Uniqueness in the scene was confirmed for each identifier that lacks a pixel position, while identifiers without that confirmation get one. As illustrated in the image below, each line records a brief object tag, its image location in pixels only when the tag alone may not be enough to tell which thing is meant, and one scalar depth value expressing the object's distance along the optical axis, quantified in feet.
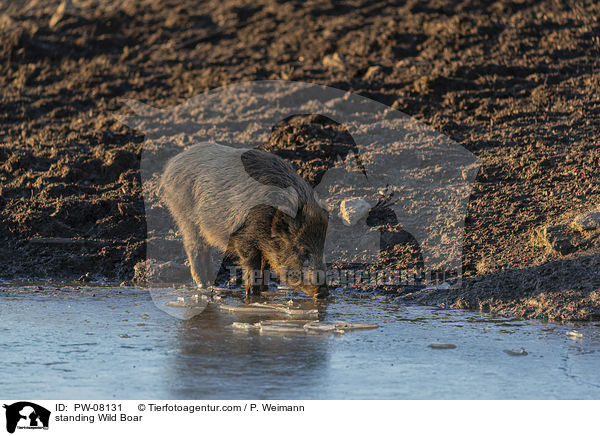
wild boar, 49.88
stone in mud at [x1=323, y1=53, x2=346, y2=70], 90.99
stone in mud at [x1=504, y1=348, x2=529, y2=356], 35.27
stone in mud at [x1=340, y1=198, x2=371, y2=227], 60.39
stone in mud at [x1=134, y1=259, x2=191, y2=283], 57.72
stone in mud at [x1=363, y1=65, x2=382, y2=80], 85.64
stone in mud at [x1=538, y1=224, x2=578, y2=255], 49.75
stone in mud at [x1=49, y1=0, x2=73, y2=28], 117.29
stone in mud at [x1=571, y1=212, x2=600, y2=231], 50.44
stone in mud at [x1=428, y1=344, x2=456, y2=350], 36.63
